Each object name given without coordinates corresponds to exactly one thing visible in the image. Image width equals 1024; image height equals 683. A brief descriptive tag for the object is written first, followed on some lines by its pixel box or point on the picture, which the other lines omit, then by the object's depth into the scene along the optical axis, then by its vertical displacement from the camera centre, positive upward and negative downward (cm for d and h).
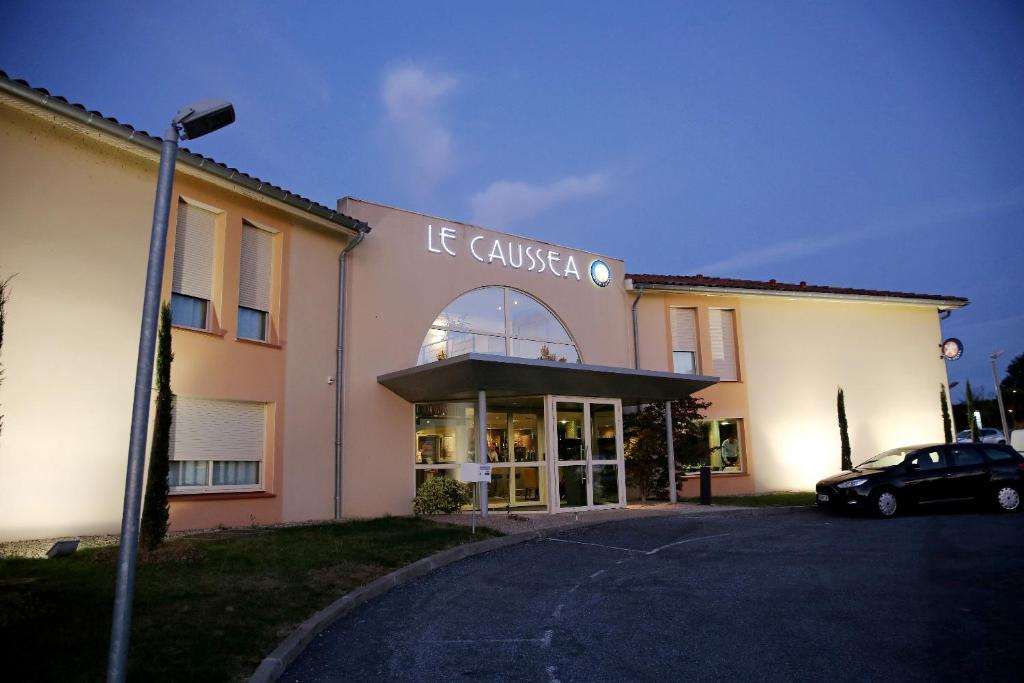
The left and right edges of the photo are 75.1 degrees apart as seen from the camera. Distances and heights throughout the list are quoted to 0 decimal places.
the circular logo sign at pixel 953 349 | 2239 +343
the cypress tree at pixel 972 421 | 2334 +110
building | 954 +223
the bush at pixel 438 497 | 1366 -75
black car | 1275 -54
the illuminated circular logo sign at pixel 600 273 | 1817 +500
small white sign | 1069 -20
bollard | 1594 -73
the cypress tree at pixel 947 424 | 2123 +89
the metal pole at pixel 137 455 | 348 +5
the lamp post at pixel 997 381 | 2958 +310
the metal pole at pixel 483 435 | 1280 +47
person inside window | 1919 +2
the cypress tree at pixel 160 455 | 802 +12
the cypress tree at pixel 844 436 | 1962 +52
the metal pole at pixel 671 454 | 1641 +6
